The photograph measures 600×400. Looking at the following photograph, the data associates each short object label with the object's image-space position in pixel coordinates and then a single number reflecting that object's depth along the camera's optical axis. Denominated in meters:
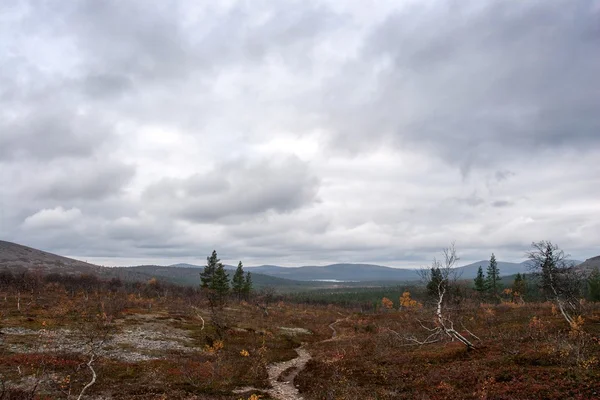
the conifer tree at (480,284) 121.19
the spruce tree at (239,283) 142.25
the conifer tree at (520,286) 117.40
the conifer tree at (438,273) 37.29
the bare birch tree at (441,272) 32.94
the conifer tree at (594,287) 95.62
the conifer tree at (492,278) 126.63
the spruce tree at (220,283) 119.75
